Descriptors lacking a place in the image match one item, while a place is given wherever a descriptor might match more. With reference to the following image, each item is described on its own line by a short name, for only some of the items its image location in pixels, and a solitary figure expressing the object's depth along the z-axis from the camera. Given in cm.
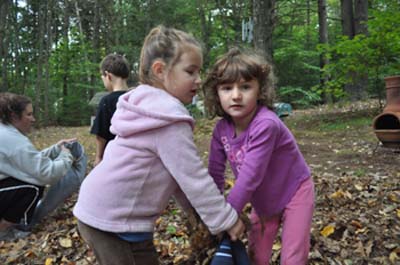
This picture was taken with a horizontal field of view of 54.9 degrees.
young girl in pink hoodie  165
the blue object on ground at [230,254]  170
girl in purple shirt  192
